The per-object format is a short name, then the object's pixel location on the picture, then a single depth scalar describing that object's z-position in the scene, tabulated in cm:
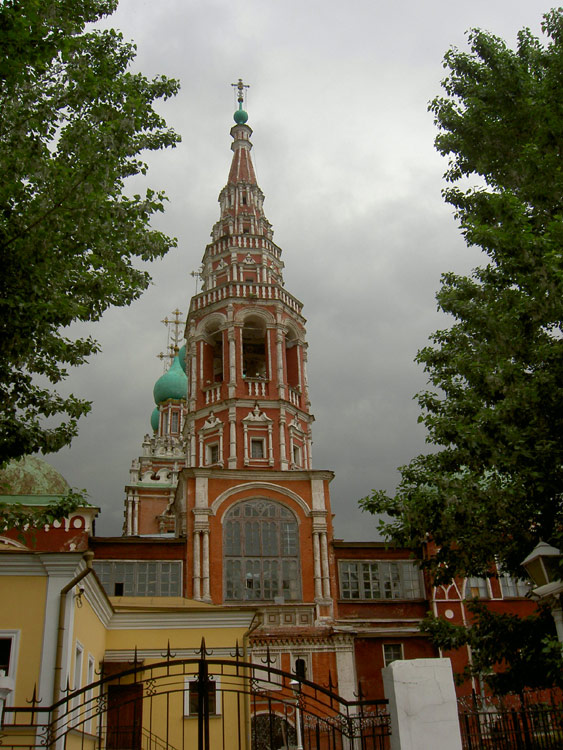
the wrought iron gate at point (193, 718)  643
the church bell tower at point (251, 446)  2527
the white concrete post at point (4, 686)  748
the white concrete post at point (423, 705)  619
